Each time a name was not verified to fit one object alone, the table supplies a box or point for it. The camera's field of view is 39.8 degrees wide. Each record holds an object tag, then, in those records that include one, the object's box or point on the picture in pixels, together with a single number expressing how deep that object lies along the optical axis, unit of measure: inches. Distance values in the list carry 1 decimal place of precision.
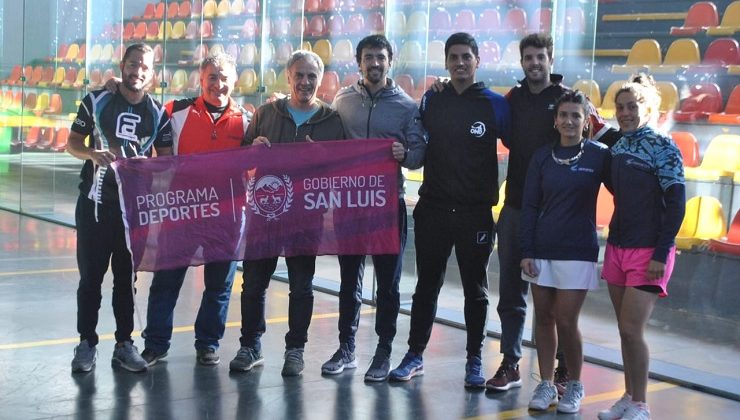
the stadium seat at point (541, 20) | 244.7
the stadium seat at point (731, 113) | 305.7
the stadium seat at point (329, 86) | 354.6
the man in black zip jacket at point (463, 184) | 190.5
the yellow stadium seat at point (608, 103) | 302.8
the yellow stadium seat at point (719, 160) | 276.5
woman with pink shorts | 167.6
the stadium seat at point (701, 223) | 265.0
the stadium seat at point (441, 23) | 298.4
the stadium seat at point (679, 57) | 329.1
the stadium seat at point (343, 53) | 345.7
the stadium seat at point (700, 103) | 310.2
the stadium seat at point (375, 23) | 315.0
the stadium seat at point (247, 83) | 361.7
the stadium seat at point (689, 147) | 296.0
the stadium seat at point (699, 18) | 342.3
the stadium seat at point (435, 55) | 297.0
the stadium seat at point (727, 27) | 339.3
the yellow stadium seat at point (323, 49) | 351.3
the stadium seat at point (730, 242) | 259.1
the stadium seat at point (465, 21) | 297.0
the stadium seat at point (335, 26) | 344.8
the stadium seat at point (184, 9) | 402.3
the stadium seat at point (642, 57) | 337.7
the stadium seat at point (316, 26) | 351.6
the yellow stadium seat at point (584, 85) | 238.7
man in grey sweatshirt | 196.2
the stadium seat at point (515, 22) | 262.5
